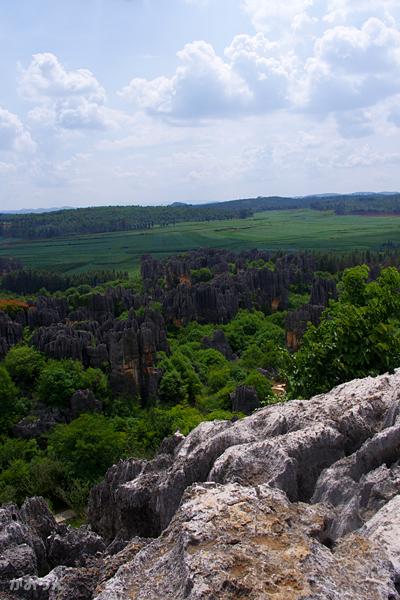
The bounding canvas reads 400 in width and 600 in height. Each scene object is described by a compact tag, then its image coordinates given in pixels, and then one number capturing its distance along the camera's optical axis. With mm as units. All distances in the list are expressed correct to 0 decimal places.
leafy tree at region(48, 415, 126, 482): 28672
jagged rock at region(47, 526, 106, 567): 8453
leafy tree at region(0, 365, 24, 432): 34494
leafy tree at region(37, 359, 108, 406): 36906
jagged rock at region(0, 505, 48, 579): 7070
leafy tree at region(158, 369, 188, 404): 41312
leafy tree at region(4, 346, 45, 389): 39688
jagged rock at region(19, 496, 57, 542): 10334
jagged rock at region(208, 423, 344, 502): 7318
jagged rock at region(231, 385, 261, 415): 35875
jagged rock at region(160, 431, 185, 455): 11312
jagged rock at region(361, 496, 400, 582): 5129
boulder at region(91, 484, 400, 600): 4523
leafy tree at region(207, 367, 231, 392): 43781
